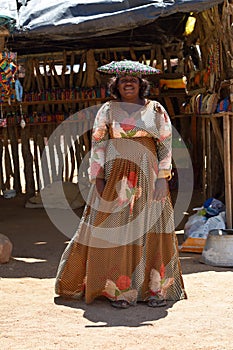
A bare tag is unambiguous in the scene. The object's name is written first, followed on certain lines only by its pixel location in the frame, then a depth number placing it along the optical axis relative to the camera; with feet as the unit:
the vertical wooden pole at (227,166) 19.77
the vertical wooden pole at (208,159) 24.18
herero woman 14.33
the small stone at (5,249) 18.52
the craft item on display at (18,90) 22.71
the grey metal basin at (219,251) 17.88
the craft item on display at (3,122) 23.38
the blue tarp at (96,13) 18.67
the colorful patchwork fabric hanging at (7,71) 21.39
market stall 26.27
